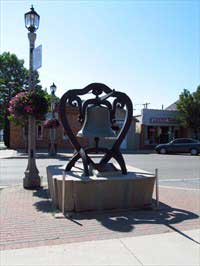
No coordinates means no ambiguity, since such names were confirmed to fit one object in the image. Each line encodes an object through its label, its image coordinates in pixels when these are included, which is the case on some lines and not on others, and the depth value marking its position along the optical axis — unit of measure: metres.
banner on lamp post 8.32
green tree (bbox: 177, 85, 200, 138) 29.97
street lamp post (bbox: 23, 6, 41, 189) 8.65
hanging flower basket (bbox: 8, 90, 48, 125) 8.24
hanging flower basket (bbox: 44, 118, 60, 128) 19.52
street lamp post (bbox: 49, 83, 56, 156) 20.13
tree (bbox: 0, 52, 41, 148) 43.25
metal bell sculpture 6.96
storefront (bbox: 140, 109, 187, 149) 31.59
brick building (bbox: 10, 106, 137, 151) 28.11
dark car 24.94
